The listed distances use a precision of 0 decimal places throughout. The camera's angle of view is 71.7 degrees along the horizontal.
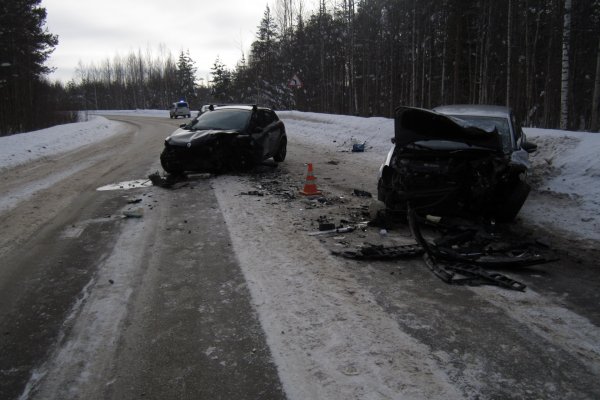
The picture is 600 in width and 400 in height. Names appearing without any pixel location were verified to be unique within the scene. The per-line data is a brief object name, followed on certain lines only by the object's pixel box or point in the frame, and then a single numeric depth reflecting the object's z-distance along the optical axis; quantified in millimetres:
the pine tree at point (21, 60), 30031
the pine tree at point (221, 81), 62125
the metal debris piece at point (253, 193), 7957
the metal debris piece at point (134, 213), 6500
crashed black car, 9438
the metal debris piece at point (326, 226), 5758
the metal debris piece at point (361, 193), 7879
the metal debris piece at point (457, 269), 4082
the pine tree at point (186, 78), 75312
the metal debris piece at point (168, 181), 8836
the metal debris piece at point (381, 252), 4746
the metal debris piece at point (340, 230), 5632
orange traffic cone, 7949
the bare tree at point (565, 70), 17969
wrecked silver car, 5570
